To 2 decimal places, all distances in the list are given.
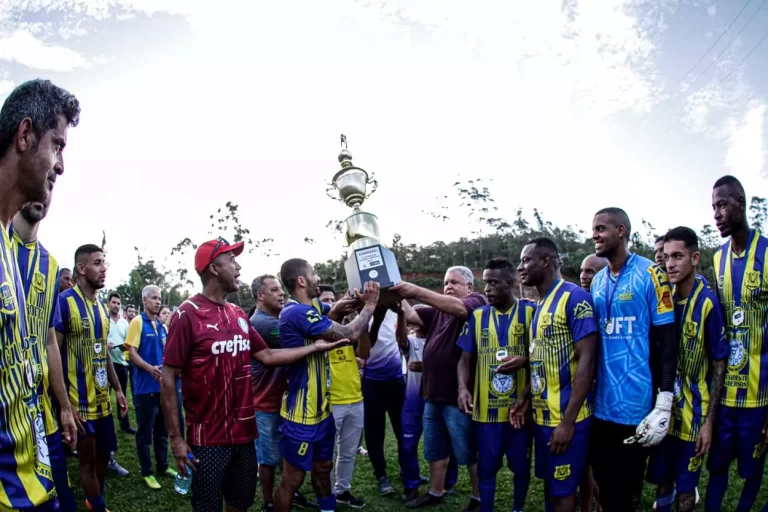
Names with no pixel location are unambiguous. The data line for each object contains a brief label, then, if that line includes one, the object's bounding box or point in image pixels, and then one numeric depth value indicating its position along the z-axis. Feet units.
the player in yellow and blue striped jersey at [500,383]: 14.34
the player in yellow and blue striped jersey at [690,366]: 12.52
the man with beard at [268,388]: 17.40
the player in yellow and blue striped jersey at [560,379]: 11.82
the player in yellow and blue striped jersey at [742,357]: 12.42
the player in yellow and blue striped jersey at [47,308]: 9.31
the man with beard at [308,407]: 13.92
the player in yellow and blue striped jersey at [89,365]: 15.24
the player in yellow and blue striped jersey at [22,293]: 4.96
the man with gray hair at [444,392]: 16.44
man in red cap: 11.10
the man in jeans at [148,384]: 20.12
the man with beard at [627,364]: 11.52
